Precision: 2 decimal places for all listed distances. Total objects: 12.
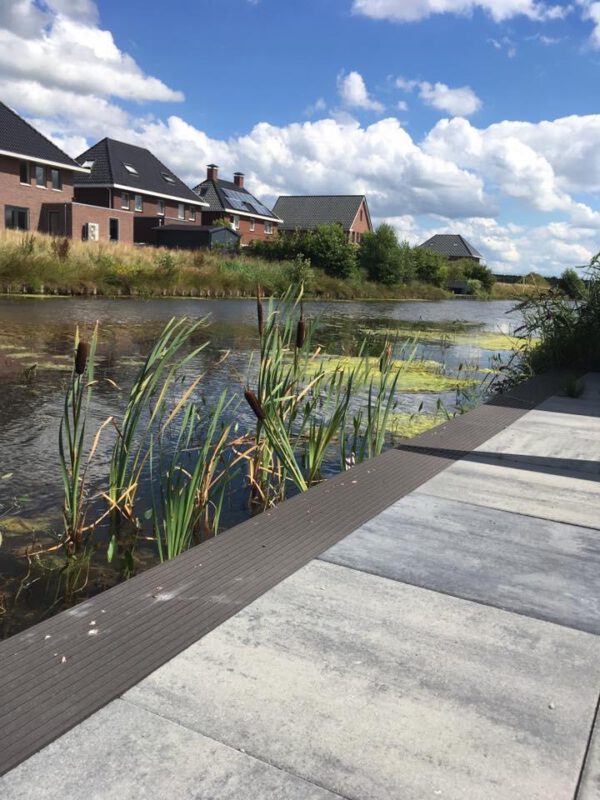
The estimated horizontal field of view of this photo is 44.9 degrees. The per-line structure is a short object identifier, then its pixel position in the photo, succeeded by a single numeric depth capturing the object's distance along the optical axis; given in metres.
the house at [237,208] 45.50
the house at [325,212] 54.12
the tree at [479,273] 51.94
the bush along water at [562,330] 7.46
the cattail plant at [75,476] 2.46
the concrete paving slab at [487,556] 2.04
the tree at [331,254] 33.38
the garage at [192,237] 37.56
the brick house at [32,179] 28.86
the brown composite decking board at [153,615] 1.43
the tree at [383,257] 37.28
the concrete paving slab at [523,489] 2.87
